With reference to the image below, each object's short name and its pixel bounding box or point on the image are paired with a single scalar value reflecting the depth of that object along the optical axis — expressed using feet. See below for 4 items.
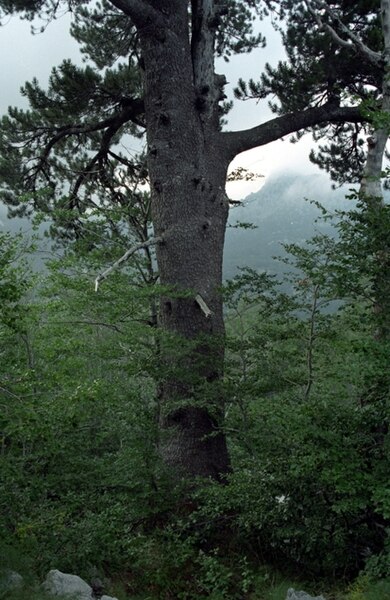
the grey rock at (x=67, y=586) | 11.99
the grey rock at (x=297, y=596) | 12.01
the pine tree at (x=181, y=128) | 19.45
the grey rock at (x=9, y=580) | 11.39
